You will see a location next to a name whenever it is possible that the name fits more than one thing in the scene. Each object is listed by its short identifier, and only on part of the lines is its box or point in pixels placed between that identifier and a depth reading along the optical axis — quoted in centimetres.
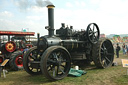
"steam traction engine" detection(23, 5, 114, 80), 385
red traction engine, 561
